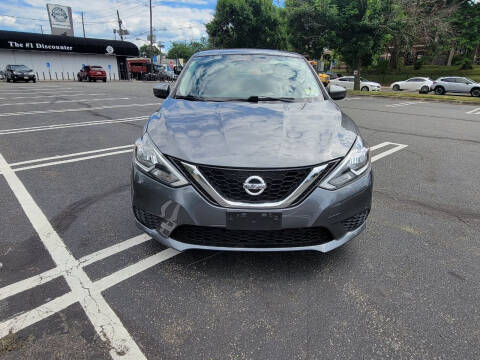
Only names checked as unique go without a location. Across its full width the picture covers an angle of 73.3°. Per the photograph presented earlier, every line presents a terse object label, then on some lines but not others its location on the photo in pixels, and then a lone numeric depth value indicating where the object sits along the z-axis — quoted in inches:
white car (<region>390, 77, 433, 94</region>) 1019.3
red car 1337.4
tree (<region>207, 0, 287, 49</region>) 1256.2
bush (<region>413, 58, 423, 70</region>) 1790.1
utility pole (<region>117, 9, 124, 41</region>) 2078.4
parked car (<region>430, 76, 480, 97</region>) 881.2
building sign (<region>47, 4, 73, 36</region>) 1803.6
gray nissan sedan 77.9
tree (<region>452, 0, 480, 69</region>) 1411.2
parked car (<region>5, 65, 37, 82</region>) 1121.4
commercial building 1465.3
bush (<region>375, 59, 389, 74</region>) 1805.9
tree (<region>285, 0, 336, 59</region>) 852.6
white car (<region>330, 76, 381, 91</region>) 1073.5
